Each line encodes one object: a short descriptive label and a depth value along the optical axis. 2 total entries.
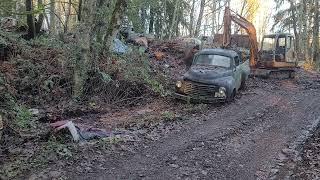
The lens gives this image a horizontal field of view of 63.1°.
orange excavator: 13.30
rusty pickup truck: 9.10
